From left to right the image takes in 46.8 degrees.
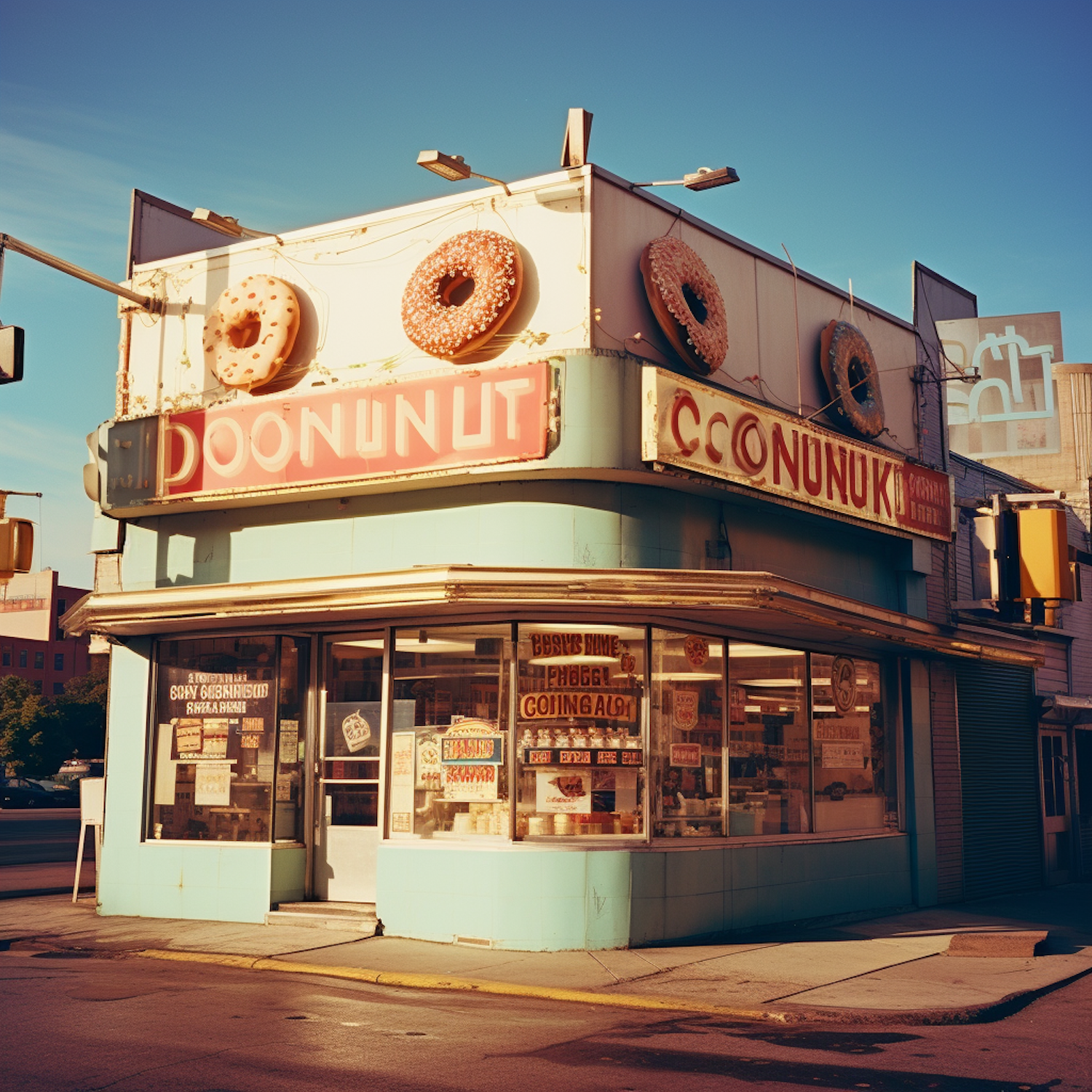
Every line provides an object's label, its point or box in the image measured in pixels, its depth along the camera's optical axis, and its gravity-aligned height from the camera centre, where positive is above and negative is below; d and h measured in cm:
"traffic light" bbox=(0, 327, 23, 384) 1139 +349
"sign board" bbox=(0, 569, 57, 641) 9156 +966
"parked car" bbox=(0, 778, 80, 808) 5334 -226
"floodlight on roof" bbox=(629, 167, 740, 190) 1241 +553
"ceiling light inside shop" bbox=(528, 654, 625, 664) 1241 +82
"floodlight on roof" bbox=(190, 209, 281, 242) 1501 +617
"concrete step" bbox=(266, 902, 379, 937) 1266 -175
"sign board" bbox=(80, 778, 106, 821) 1507 -67
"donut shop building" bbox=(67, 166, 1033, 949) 1209 +156
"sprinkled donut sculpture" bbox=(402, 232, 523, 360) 1228 +442
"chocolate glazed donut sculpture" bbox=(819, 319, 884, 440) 1538 +452
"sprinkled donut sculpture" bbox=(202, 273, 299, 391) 1362 +449
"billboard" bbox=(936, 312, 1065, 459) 2800 +832
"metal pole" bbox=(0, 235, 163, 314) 1297 +507
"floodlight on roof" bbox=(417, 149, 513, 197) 1200 +548
